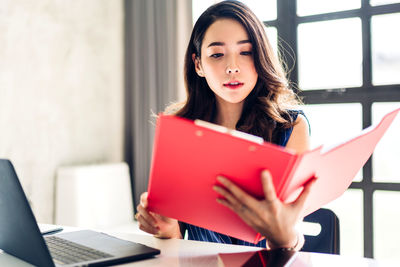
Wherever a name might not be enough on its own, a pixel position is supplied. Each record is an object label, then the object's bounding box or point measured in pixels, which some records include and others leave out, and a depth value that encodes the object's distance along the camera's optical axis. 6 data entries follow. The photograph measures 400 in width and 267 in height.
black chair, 1.07
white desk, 0.74
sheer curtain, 2.76
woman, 1.20
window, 2.35
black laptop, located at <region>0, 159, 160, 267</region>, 0.67
